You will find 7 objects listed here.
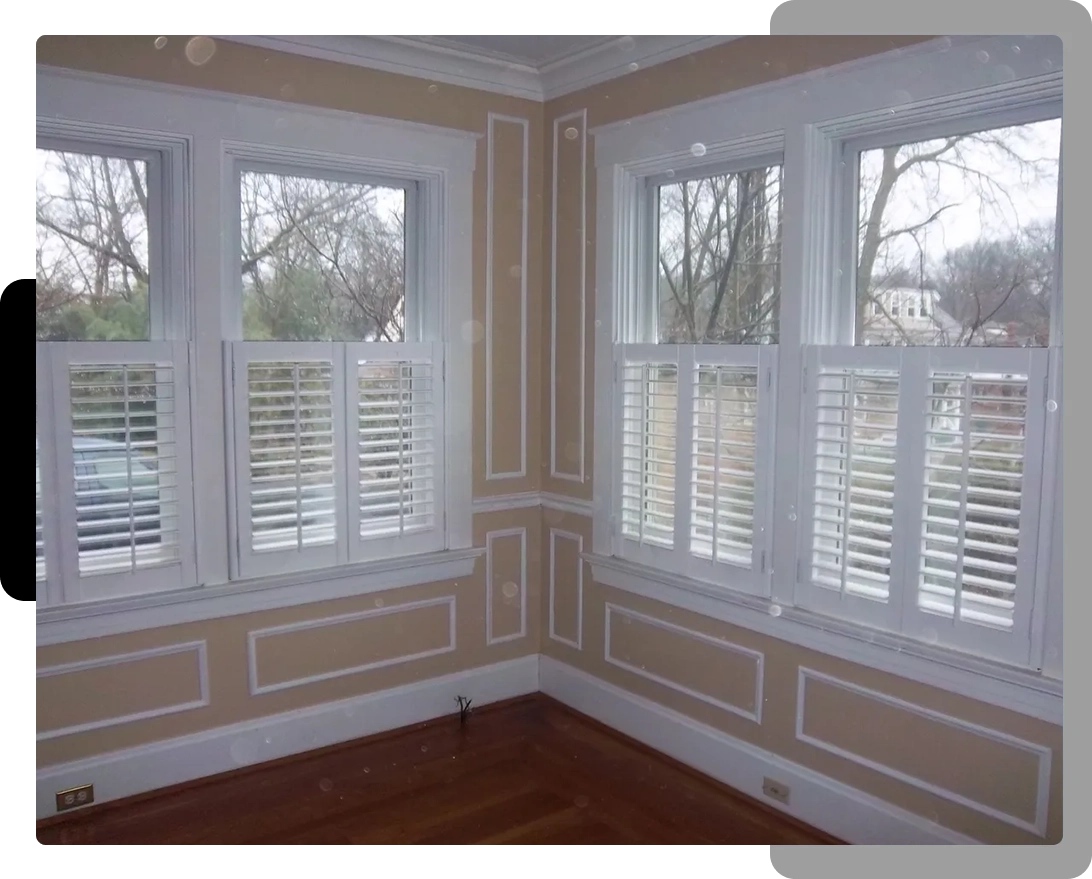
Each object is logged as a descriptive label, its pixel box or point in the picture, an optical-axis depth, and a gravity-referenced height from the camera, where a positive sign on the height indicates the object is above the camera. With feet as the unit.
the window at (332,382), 11.20 -0.06
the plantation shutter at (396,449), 11.87 -0.90
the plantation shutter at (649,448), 11.51 -0.83
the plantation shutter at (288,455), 11.07 -0.92
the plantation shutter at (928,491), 8.16 -0.99
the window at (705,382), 10.57 -0.01
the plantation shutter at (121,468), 9.84 -0.99
